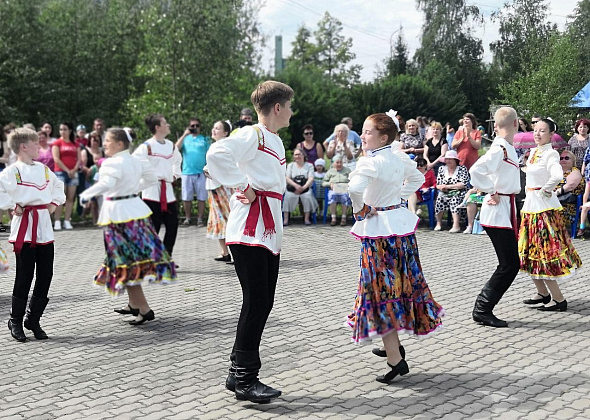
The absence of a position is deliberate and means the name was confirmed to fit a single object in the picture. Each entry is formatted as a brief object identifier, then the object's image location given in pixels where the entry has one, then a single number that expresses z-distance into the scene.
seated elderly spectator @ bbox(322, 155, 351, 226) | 14.02
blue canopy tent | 16.08
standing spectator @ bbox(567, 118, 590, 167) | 12.49
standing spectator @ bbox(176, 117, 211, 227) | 14.06
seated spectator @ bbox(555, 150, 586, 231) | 11.76
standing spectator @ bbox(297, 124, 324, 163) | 14.80
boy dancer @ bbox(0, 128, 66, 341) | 6.65
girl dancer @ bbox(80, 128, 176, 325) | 6.78
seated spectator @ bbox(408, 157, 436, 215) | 13.44
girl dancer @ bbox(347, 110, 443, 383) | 5.27
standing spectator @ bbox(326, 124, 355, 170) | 14.22
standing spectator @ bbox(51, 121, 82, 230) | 14.72
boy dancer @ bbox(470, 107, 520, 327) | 6.81
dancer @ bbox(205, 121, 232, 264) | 10.13
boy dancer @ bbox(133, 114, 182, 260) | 9.13
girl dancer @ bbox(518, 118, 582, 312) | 7.33
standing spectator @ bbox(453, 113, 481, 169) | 13.41
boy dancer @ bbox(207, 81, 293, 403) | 4.90
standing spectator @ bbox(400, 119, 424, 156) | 14.30
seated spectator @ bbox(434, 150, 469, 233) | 13.05
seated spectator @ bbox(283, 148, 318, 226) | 14.31
